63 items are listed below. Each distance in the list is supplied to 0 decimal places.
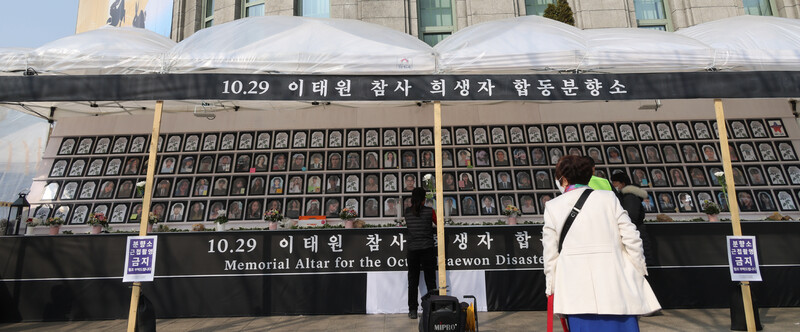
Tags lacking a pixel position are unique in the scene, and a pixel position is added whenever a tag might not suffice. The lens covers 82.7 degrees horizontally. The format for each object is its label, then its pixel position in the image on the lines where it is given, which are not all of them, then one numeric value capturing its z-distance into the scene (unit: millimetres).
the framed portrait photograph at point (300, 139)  8117
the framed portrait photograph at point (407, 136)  8062
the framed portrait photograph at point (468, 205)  7590
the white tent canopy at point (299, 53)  5389
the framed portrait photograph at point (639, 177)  7779
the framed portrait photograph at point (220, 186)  7807
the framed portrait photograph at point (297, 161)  7953
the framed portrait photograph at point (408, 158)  7895
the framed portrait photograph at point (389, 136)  8086
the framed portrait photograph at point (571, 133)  8070
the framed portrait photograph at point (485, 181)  7777
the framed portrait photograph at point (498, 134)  8078
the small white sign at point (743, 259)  5027
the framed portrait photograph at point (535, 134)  8086
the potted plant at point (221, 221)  6824
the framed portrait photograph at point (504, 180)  7785
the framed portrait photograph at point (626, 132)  8117
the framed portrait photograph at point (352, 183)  7746
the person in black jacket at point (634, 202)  5586
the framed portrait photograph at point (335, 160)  7883
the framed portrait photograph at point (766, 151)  7891
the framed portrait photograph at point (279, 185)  7793
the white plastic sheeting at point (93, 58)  5383
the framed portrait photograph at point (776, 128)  8031
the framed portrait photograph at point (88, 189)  7848
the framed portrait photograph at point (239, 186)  7770
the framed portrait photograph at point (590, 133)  8086
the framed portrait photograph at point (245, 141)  8133
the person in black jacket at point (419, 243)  5793
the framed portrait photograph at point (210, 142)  8172
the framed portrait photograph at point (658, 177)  7758
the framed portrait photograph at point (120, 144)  8188
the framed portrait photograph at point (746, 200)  7523
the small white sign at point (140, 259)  4820
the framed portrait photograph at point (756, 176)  7708
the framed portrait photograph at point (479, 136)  8055
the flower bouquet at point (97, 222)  6633
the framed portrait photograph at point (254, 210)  7582
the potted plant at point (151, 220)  6834
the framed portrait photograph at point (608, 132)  8117
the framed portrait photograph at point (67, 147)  8156
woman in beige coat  2561
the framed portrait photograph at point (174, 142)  8219
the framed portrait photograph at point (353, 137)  8062
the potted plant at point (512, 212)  6984
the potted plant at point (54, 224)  6578
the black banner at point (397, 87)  5289
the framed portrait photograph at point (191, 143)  8195
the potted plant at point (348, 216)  6738
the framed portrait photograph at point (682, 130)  8102
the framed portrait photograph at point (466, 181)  7750
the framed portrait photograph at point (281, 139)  8141
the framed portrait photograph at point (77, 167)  8008
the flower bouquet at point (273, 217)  6730
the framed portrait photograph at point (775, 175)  7699
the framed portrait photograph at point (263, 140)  8141
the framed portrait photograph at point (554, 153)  7945
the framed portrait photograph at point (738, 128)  8070
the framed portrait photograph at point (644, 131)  8102
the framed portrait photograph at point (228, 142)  8148
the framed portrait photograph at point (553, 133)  8078
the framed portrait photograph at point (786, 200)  7508
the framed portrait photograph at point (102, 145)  8195
